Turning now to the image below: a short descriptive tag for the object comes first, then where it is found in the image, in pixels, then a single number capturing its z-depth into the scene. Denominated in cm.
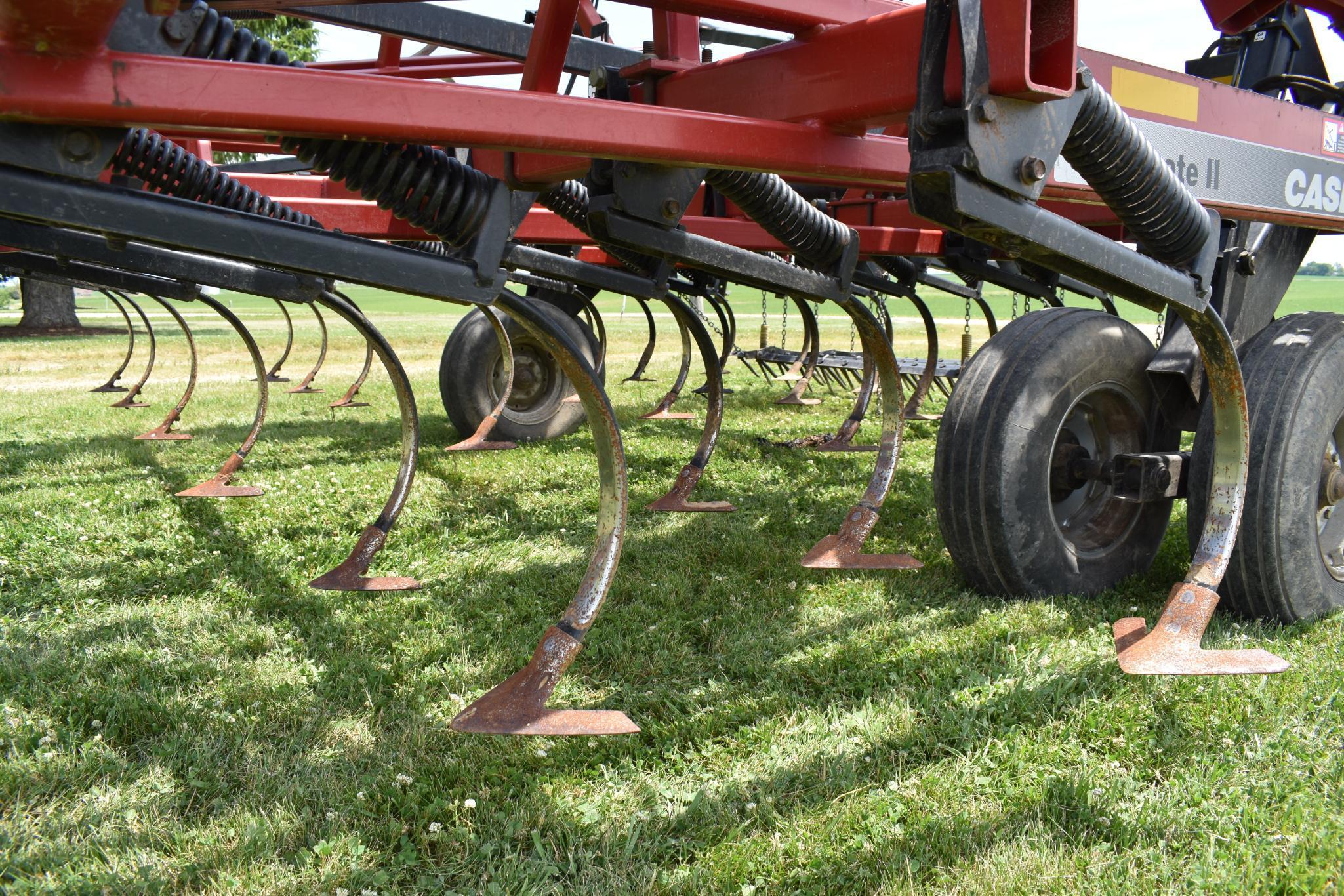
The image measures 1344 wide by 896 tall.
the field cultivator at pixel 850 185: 158
